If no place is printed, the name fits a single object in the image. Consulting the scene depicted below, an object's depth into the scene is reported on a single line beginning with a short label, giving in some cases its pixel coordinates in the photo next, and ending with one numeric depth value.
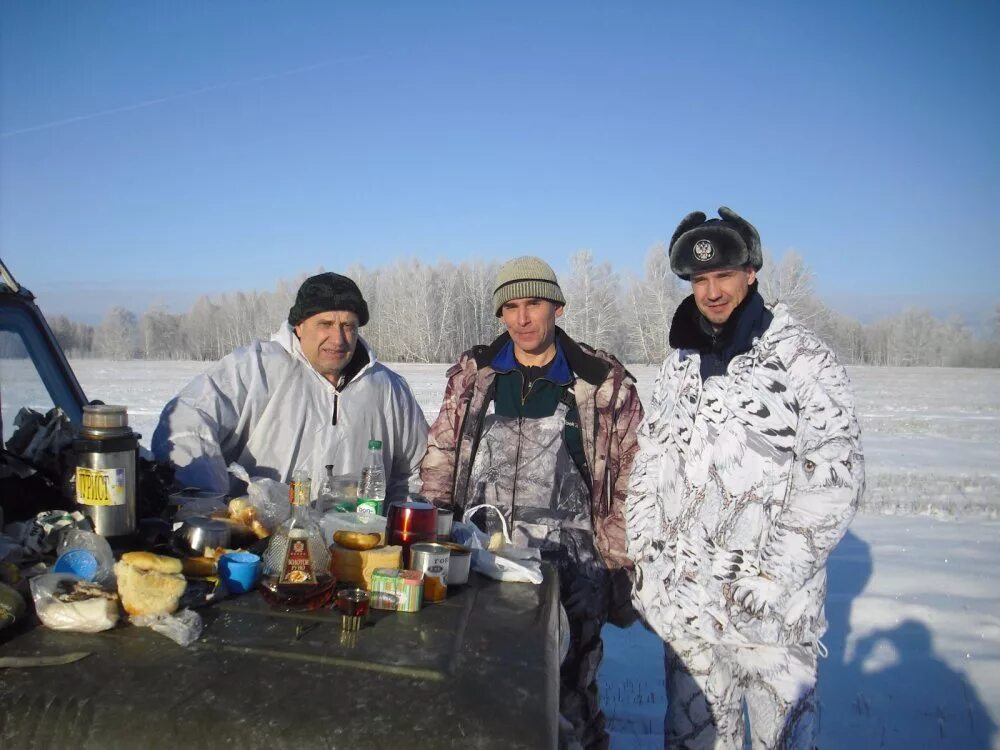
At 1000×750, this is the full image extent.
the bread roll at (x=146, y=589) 1.91
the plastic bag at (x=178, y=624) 1.80
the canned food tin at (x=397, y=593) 2.16
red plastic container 2.54
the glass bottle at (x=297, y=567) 2.08
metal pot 2.40
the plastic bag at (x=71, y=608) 1.83
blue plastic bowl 2.06
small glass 1.96
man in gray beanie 3.34
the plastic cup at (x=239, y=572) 2.22
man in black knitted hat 3.55
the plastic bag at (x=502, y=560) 2.55
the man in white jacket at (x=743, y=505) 2.67
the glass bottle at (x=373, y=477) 3.30
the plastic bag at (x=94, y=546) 2.08
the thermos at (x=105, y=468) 2.26
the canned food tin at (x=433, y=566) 2.28
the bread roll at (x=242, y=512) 2.67
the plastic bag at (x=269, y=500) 2.79
